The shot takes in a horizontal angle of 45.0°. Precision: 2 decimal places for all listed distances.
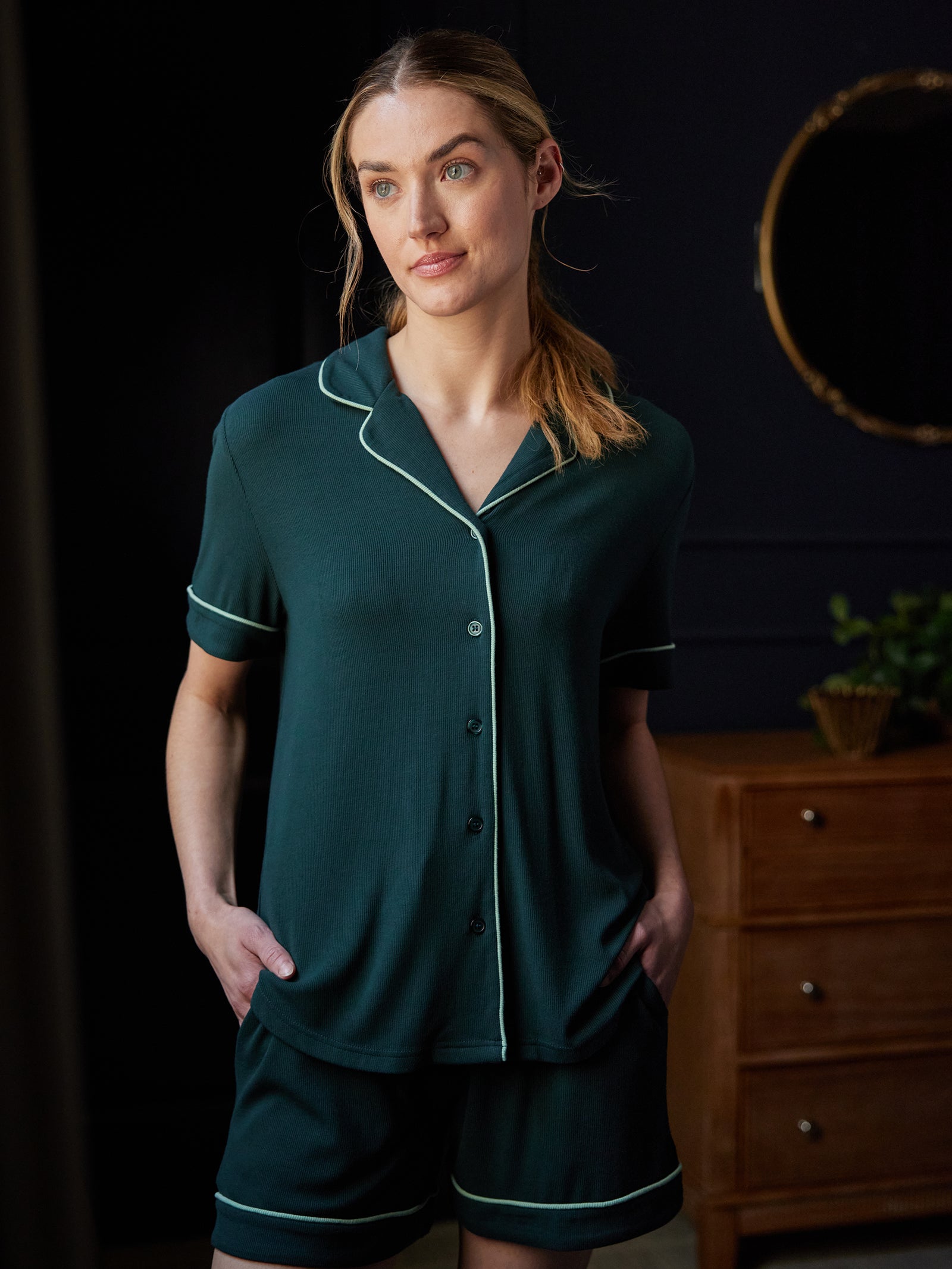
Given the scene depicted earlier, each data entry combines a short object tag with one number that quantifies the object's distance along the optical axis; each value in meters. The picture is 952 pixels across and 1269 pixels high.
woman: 1.12
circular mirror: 2.91
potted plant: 2.57
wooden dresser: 2.36
